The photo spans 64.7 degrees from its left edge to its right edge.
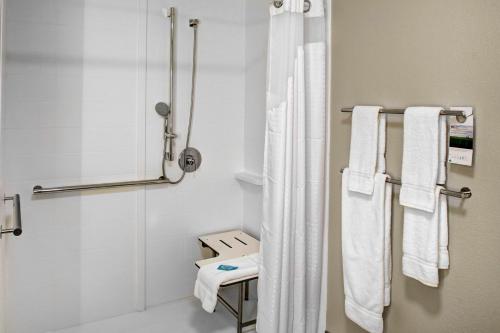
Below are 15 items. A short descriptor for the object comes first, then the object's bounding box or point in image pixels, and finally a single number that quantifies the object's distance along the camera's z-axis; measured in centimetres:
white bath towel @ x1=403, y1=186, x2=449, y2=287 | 150
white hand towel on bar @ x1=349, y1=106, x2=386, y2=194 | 174
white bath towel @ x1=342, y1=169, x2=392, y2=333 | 171
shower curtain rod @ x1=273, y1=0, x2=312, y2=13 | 195
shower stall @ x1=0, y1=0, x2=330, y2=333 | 221
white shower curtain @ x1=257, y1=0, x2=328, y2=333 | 192
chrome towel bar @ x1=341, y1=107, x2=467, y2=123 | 142
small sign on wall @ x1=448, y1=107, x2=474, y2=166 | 141
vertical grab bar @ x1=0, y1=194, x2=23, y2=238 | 132
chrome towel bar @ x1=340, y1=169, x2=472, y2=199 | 143
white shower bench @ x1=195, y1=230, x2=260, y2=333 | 225
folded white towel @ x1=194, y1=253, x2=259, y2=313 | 212
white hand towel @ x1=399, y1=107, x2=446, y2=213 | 149
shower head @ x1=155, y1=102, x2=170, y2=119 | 253
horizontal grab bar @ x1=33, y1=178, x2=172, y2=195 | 222
